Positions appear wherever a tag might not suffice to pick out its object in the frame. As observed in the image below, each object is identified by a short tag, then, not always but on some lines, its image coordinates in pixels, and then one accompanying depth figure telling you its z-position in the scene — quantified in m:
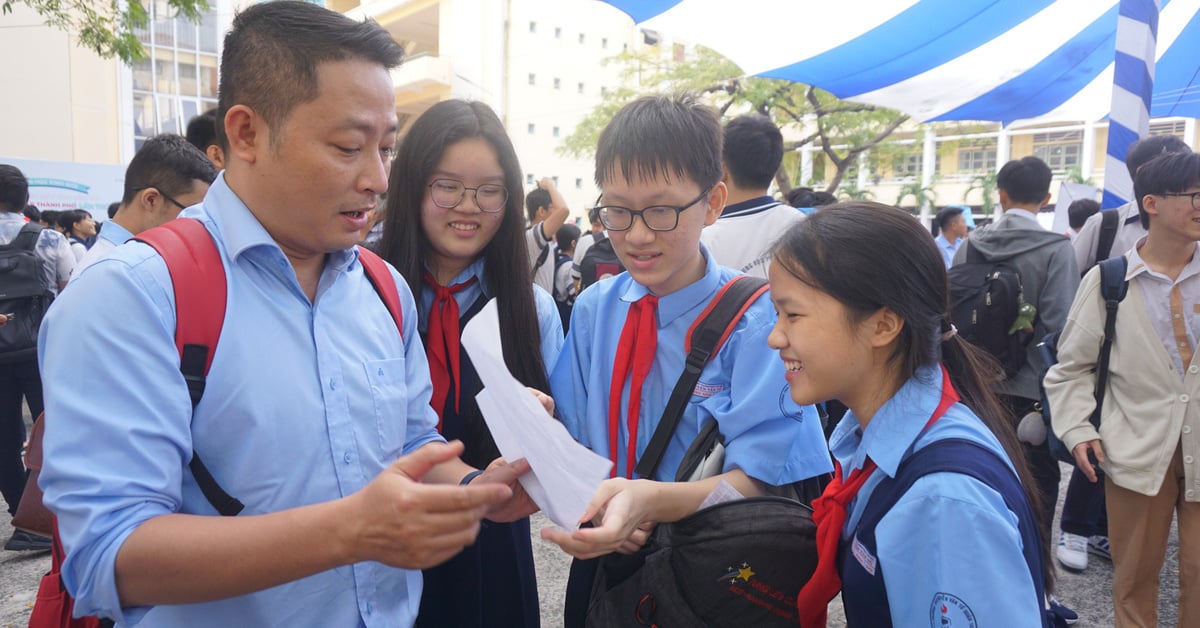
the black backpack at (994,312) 3.73
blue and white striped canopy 5.84
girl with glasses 1.99
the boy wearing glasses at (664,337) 1.71
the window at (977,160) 41.38
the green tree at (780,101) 15.49
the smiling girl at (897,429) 1.23
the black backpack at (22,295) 4.41
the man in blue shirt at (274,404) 1.00
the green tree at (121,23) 7.24
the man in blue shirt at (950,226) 9.12
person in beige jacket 2.79
